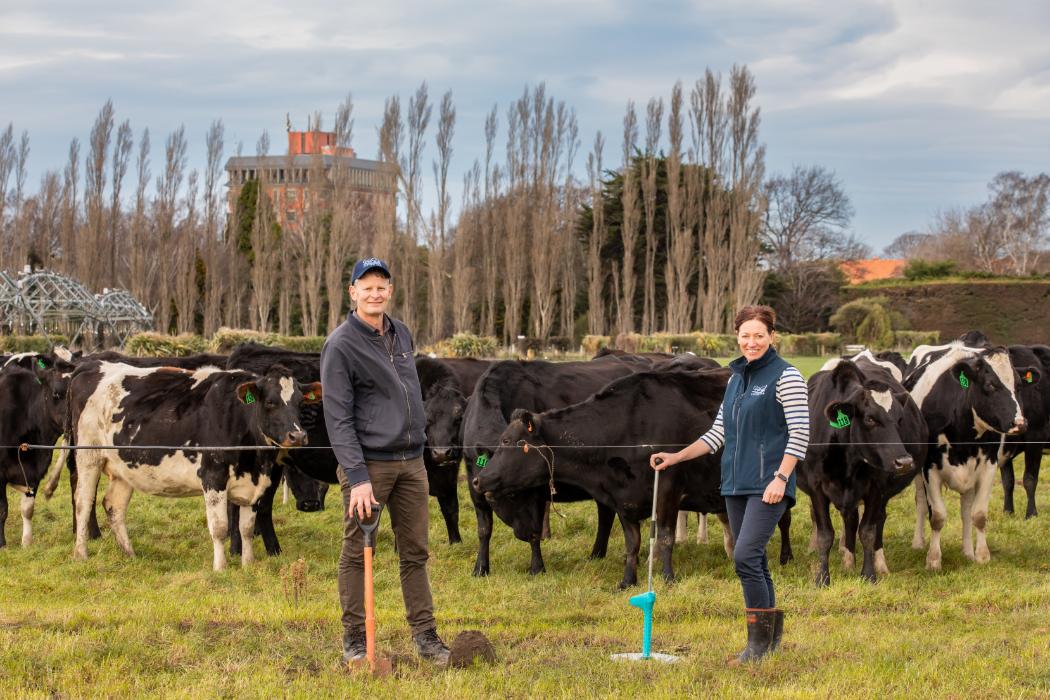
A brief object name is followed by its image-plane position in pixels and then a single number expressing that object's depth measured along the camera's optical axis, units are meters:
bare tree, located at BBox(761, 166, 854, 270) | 61.47
